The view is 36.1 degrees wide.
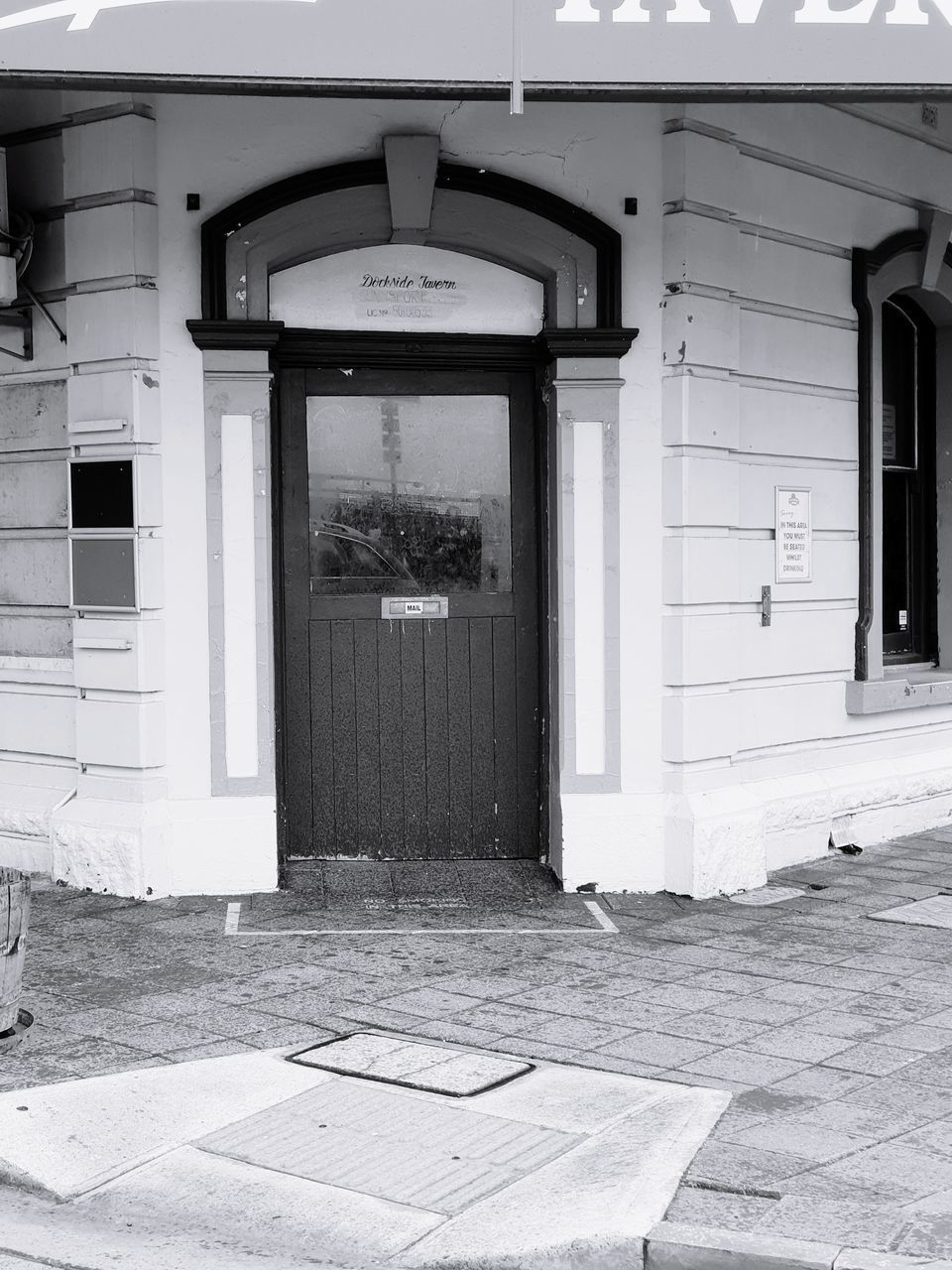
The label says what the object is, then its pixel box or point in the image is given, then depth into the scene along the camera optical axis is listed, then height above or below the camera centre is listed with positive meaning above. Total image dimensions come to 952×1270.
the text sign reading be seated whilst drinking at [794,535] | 8.77 +0.33
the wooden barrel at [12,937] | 5.29 -1.23
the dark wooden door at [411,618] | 8.12 -0.12
